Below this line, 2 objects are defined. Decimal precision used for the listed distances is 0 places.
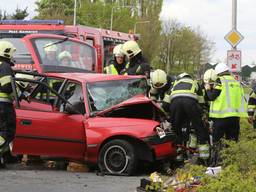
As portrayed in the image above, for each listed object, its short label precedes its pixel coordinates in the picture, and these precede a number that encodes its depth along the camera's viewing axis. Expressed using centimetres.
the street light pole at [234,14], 1941
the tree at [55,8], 5012
